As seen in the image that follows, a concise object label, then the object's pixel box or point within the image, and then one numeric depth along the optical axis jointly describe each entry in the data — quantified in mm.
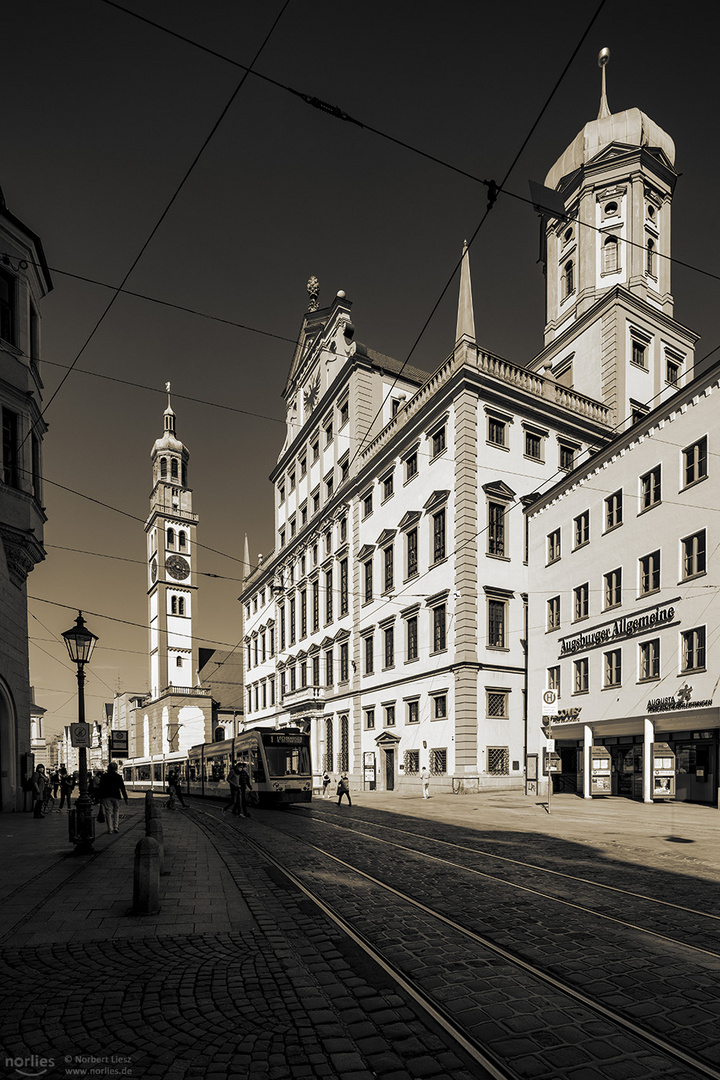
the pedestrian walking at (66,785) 24744
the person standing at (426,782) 30531
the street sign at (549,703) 23469
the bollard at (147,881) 7750
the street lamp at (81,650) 14578
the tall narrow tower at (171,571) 94312
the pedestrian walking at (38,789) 21114
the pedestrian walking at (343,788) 26950
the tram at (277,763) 25609
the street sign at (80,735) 15555
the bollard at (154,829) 9719
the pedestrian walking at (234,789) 23342
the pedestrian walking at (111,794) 16703
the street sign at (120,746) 24234
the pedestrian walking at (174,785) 29867
